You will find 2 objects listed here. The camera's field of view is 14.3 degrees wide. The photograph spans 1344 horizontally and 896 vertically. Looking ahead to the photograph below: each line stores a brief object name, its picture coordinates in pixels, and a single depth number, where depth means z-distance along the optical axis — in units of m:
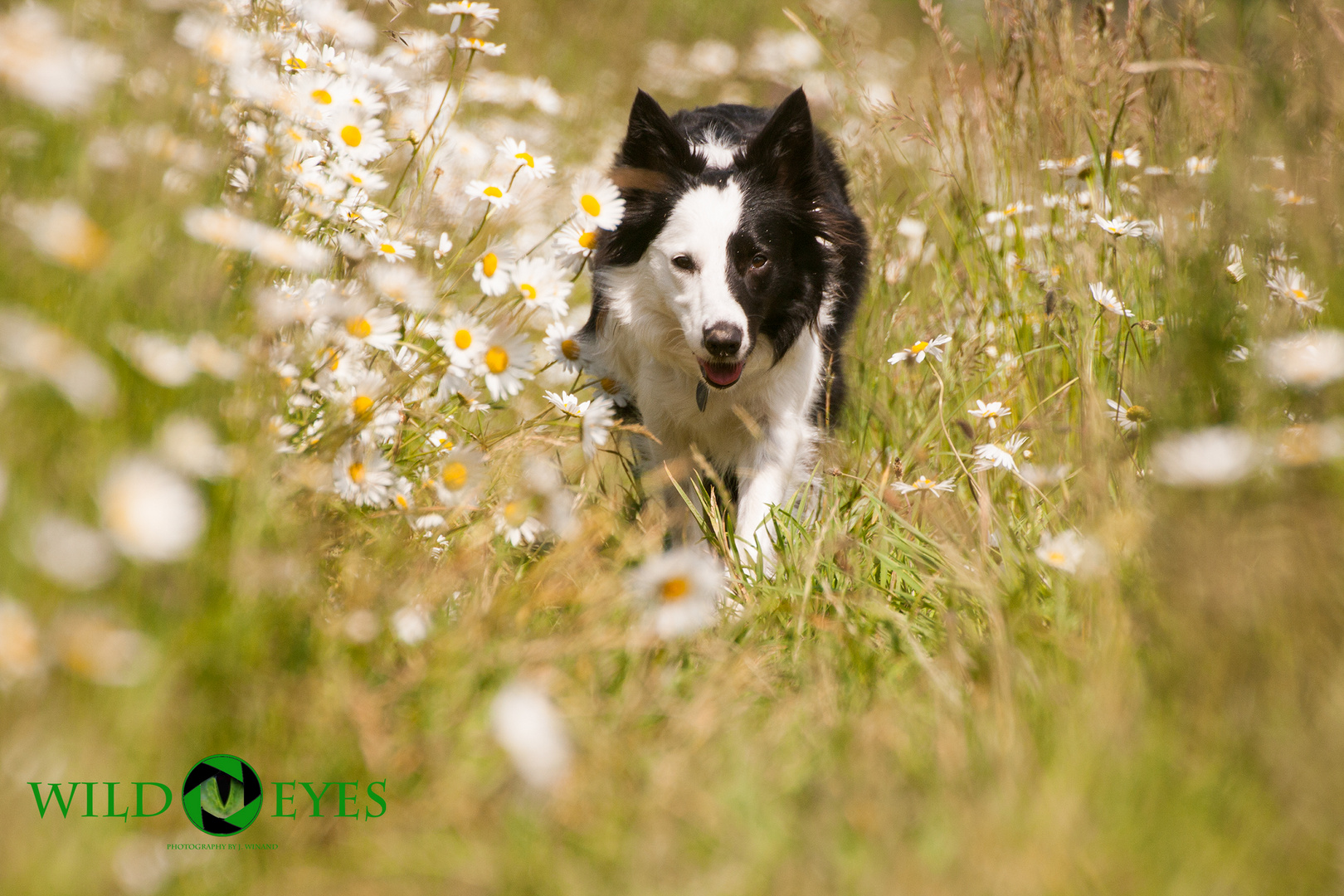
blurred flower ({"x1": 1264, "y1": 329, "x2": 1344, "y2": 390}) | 4.12
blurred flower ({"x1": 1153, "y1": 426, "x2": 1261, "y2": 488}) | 4.10
